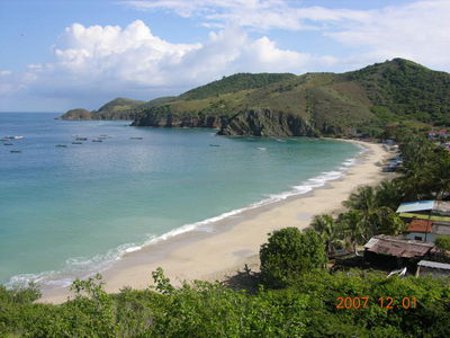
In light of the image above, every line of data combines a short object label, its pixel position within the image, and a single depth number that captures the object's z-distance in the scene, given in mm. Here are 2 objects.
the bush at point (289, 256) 25938
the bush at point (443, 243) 27344
